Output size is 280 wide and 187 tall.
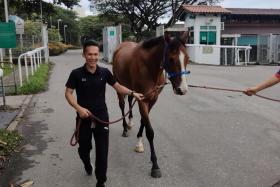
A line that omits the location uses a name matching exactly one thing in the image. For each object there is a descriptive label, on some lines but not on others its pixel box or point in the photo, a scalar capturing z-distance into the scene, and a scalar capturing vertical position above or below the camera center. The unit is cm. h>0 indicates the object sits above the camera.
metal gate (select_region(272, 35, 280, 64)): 1868 +3
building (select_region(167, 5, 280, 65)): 1812 +49
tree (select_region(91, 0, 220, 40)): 3262 +482
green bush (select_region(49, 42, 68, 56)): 2787 +24
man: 307 -53
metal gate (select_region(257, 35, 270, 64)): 1923 -2
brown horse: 337 -25
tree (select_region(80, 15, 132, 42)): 3507 +497
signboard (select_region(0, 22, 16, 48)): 736 +44
